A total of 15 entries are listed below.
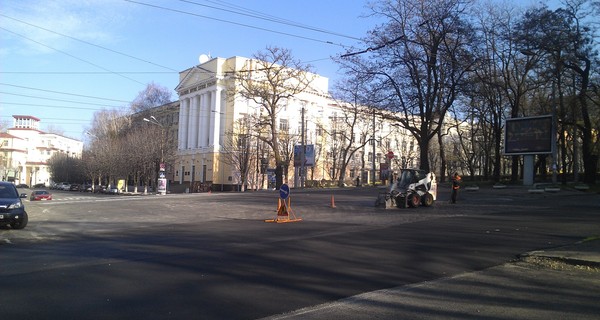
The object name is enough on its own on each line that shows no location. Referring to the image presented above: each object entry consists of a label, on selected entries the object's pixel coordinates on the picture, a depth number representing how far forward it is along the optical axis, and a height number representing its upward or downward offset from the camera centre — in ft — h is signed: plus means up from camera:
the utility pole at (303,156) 165.27 +9.49
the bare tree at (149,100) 288.30 +51.97
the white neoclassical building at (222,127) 240.32 +31.17
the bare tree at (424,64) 107.14 +30.68
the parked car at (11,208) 50.88 -4.04
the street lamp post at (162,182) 164.96 -1.77
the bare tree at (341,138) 226.79 +25.42
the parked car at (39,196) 156.61 -7.83
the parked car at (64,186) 329.40 -8.48
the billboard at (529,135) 122.21 +14.92
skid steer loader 77.00 -1.34
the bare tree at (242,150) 212.64 +14.86
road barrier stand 62.54 -4.23
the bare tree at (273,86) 170.50 +38.18
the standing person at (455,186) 84.56 -0.16
